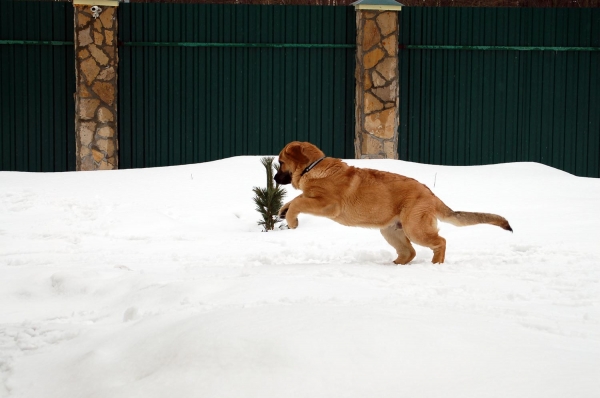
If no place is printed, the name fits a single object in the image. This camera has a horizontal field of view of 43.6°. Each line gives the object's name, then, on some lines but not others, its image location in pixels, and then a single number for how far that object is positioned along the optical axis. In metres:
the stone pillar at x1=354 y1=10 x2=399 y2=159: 12.04
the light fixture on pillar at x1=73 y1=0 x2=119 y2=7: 11.70
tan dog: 5.81
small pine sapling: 8.71
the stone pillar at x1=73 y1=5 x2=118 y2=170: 11.82
